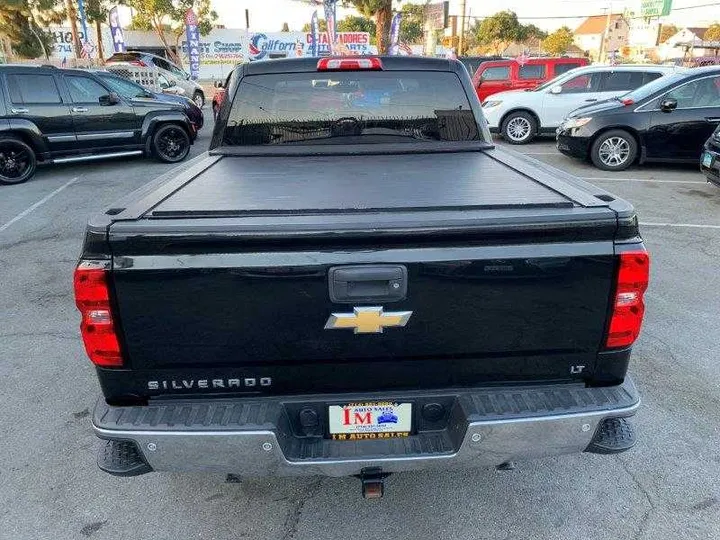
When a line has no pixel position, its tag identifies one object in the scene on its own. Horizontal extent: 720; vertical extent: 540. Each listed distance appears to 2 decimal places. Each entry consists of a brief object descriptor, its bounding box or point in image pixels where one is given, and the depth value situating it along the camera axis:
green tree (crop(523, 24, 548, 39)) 70.93
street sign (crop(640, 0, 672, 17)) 42.81
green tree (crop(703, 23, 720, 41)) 66.77
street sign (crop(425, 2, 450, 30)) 24.60
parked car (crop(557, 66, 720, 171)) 9.26
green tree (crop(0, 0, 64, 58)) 31.53
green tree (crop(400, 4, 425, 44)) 75.06
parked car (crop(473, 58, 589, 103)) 16.45
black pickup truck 1.91
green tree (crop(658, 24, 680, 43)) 102.19
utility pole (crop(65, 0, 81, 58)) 32.15
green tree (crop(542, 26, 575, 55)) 81.44
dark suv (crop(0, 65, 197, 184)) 9.41
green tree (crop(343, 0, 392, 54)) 25.23
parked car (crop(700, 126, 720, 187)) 7.39
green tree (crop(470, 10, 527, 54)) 62.88
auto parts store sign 49.72
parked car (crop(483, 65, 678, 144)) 12.97
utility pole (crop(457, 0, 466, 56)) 35.14
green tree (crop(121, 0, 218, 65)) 45.50
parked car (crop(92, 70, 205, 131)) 10.78
